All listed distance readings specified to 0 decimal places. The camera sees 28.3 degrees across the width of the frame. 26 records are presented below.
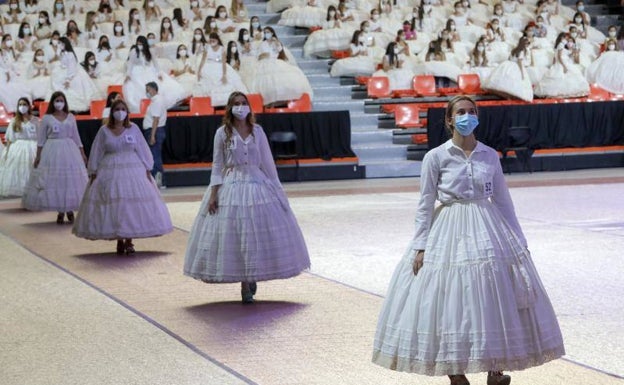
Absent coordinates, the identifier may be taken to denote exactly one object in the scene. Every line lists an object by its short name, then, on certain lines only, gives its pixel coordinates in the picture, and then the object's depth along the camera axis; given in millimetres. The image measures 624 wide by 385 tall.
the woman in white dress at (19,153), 20234
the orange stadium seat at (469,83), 26531
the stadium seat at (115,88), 24861
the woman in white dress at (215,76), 25141
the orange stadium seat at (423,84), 26484
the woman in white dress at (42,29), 27078
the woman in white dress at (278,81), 24844
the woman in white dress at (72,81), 24875
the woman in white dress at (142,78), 24422
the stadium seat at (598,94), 26953
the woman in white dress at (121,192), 13250
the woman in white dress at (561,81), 26672
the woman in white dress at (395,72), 26578
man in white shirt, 22422
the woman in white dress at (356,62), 26969
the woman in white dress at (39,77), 25341
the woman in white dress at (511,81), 25984
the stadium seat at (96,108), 24303
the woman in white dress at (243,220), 9672
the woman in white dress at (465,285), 6090
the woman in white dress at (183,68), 25578
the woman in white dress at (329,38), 27562
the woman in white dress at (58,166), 17156
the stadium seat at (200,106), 24672
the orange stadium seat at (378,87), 26281
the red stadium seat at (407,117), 25266
